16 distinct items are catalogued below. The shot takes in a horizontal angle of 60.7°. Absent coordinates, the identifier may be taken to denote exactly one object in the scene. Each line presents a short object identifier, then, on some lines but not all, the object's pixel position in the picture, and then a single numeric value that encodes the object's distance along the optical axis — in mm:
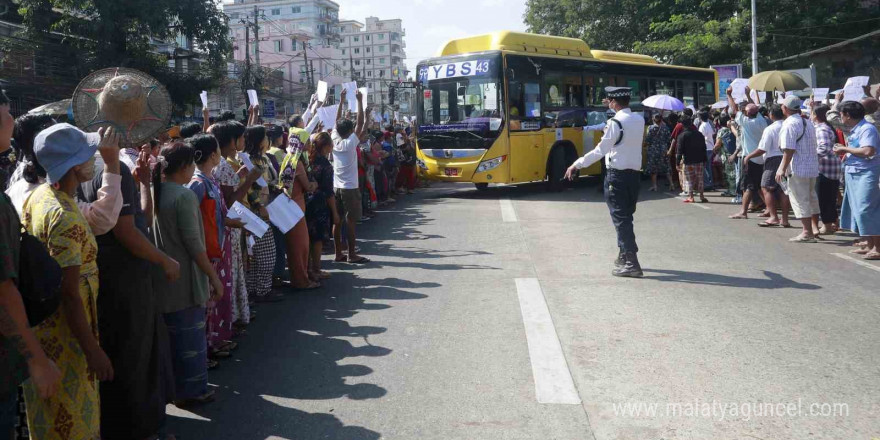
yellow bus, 16250
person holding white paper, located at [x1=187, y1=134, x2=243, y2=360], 4848
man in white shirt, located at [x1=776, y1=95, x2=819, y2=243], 9672
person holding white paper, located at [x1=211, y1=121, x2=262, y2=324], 5594
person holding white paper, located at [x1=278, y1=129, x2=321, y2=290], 7391
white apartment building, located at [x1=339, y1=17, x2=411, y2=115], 150500
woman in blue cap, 2938
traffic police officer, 7719
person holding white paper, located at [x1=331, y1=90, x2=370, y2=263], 8930
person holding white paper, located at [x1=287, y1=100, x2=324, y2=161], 7590
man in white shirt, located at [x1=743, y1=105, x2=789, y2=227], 10711
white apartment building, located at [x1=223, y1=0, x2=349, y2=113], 96862
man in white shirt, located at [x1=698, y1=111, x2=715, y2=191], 17328
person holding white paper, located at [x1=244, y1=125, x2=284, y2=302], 6605
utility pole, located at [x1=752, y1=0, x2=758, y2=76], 28641
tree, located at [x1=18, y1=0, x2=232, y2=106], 22422
